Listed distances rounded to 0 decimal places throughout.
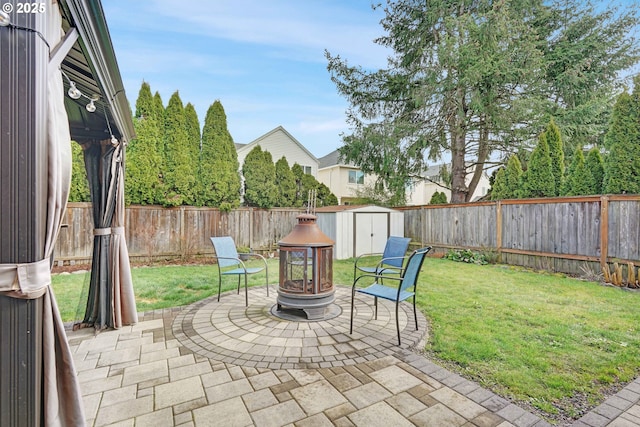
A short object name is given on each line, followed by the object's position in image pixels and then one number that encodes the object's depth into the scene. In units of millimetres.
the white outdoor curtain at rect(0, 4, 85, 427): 1194
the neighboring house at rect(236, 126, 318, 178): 15508
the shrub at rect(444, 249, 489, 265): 7477
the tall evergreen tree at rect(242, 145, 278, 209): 9227
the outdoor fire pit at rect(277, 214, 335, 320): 3385
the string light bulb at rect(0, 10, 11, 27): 1099
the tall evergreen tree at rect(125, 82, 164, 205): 7523
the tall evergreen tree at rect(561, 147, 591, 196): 6270
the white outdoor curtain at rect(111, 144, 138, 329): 3193
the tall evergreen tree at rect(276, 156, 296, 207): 9992
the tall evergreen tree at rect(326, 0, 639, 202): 8273
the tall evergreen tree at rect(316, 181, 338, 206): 11234
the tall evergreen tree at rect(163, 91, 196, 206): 7953
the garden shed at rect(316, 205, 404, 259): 8477
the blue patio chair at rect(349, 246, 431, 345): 2910
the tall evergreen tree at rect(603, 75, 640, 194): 5387
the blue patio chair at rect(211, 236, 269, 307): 4047
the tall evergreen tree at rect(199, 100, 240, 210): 8469
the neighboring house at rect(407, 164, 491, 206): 21109
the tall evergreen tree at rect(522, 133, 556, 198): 6922
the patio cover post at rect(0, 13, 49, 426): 1156
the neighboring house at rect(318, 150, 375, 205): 17500
